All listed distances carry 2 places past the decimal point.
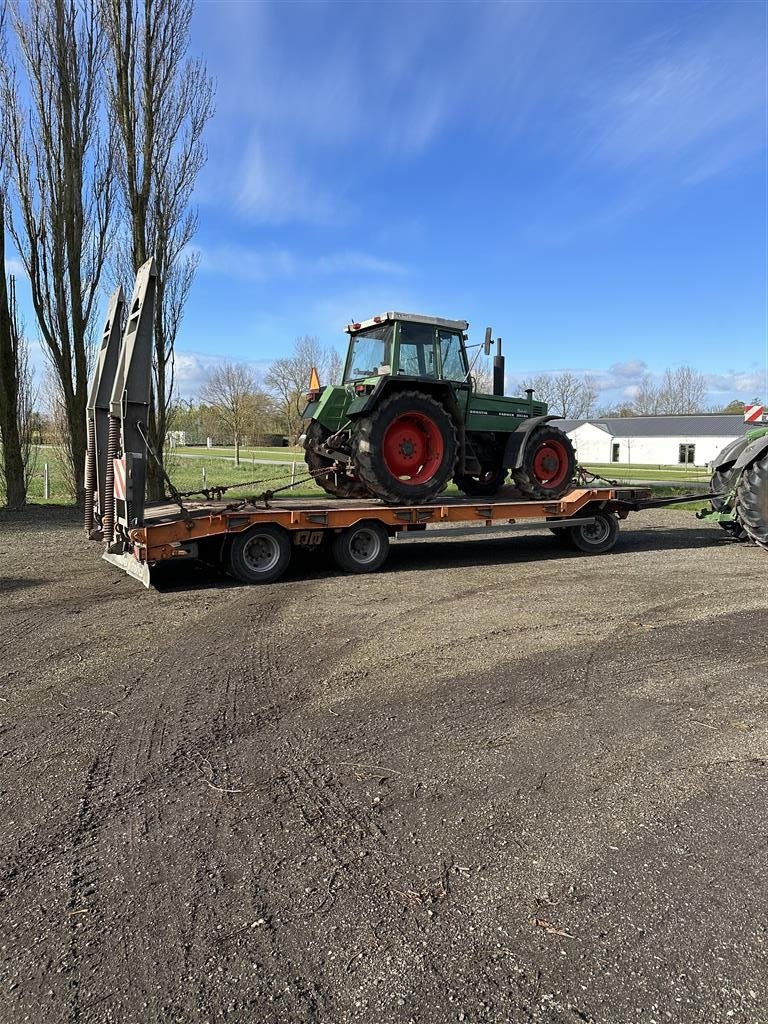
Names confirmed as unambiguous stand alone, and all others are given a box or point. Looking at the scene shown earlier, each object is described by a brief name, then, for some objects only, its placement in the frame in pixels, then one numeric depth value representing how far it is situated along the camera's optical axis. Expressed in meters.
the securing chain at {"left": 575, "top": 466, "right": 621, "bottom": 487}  11.19
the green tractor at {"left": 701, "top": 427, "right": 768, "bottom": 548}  9.73
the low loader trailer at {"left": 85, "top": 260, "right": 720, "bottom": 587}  7.26
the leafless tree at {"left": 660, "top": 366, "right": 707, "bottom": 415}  84.31
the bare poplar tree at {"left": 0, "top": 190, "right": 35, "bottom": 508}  14.15
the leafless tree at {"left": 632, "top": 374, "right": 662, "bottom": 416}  86.38
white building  56.75
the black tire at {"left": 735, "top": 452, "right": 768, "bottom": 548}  9.71
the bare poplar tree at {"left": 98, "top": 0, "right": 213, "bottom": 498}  14.87
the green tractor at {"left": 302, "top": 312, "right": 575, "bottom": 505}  8.89
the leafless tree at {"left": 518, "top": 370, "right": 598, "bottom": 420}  78.81
